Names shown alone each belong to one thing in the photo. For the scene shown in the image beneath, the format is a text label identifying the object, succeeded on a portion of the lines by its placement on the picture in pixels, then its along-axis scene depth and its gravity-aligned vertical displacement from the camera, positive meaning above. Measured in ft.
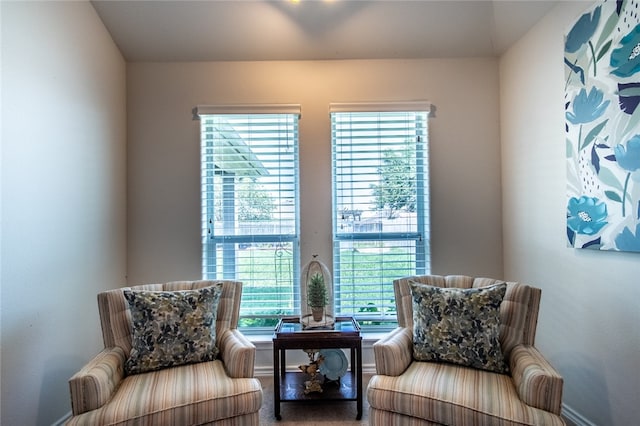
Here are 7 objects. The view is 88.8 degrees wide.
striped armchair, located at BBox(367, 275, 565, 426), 4.49 -2.52
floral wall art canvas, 4.97 +1.55
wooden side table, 6.53 -2.52
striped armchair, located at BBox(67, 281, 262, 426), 4.64 -2.56
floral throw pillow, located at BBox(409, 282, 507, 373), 5.44 -1.85
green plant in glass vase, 7.17 -1.67
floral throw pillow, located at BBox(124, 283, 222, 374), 5.59 -1.91
